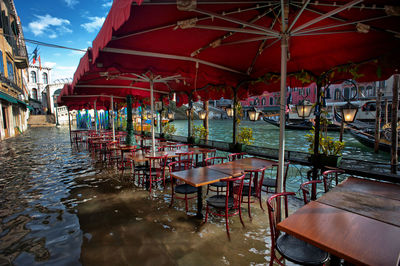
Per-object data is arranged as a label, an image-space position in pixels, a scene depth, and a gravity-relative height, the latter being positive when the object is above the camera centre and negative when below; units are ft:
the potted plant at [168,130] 27.72 -1.84
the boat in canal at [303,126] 86.03 -5.04
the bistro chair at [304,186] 7.57 -2.84
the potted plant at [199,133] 22.71 -2.01
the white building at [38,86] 155.63 +25.59
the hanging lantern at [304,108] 11.18 +0.35
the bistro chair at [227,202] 9.59 -4.30
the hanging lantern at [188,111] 22.52 +0.53
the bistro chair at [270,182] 11.91 -4.13
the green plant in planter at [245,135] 17.75 -1.72
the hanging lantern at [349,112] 10.10 +0.09
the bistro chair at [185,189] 11.32 -4.15
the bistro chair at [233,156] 14.73 -3.03
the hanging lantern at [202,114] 20.65 +0.21
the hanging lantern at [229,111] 18.21 +0.43
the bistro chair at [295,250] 5.78 -4.13
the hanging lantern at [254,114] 15.61 +0.10
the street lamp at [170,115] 23.65 +0.18
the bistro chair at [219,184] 11.81 -4.06
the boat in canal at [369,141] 42.53 -6.35
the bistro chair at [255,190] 10.97 -4.29
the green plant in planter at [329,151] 12.12 -2.33
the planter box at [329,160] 12.03 -2.77
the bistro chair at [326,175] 9.27 -2.92
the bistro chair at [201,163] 16.93 -4.08
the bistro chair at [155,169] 14.26 -4.04
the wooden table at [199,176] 9.53 -3.03
